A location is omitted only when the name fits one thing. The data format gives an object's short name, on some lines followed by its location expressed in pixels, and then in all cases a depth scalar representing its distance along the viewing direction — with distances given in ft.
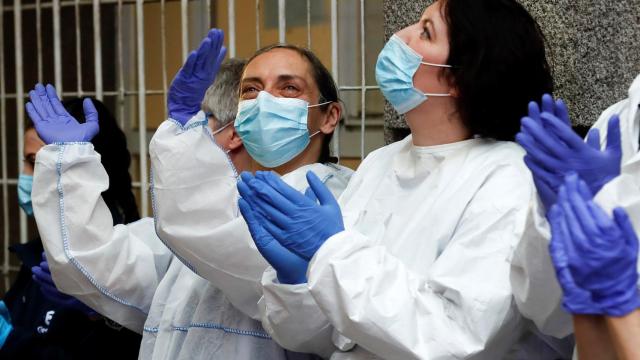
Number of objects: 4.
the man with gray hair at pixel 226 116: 10.86
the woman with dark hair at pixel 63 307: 10.77
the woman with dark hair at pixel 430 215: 6.79
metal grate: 12.99
